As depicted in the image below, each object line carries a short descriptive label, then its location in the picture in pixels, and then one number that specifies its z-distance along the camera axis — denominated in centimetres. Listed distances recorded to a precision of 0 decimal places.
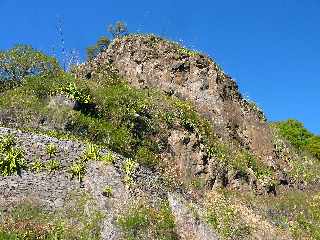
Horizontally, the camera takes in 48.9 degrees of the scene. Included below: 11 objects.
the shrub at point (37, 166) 1916
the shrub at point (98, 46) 4544
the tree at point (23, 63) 2522
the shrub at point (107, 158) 2031
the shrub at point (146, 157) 2336
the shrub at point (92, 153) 2035
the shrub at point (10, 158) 1873
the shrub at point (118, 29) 4291
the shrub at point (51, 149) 1991
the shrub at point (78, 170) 1948
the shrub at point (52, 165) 1940
